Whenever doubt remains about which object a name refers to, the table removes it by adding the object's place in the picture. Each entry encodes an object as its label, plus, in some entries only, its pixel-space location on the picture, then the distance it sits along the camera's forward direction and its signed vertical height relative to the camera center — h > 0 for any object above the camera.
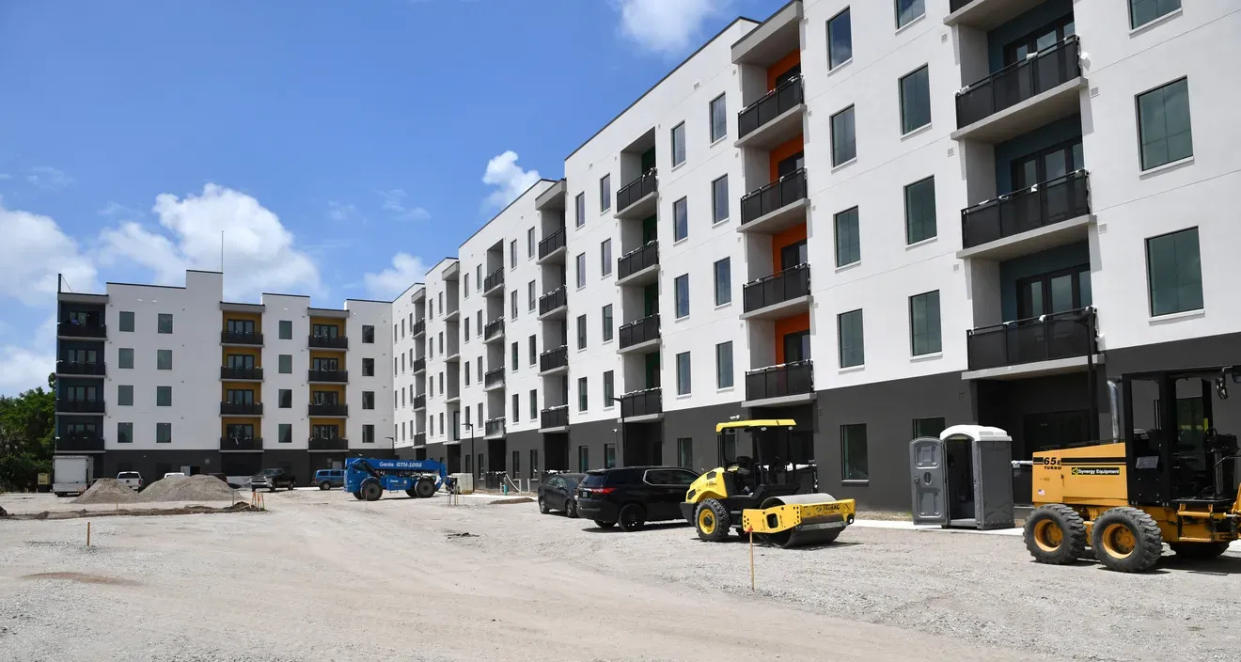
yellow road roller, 19.62 -1.76
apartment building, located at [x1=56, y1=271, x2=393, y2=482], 77.88 +3.80
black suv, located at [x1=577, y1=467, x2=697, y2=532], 26.19 -2.05
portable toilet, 21.89 -1.53
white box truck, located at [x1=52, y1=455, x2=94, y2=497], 67.81 -3.01
